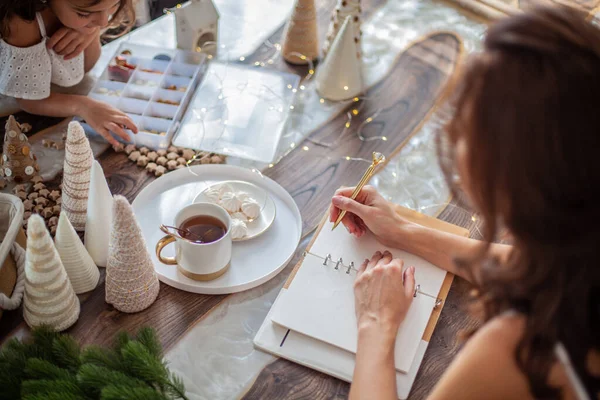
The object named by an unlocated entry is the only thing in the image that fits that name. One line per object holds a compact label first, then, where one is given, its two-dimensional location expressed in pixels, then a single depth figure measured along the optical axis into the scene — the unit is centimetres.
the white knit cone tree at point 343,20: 138
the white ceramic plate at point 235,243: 97
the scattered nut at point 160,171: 114
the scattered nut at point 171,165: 116
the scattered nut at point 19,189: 107
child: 118
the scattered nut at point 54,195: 107
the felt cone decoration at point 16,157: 106
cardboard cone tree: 139
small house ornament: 136
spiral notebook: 88
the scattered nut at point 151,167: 114
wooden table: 87
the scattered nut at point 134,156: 116
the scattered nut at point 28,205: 104
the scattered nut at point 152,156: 117
